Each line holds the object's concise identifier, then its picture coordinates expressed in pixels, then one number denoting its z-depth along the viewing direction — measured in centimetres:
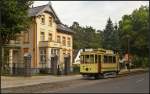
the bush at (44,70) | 2620
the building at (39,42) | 2885
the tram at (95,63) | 1980
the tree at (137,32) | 3709
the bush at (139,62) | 4128
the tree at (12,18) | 1782
